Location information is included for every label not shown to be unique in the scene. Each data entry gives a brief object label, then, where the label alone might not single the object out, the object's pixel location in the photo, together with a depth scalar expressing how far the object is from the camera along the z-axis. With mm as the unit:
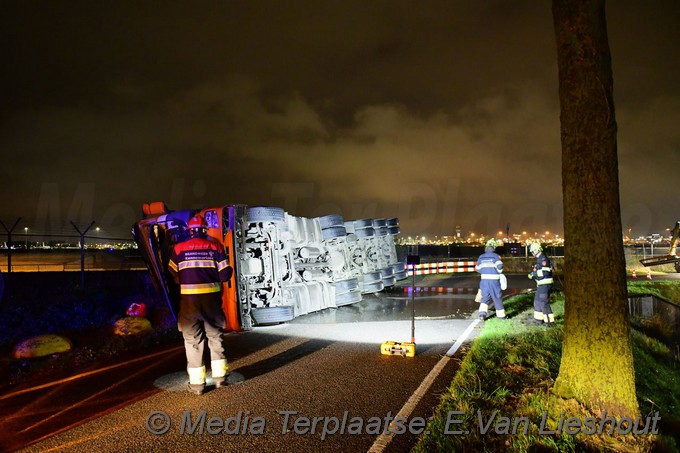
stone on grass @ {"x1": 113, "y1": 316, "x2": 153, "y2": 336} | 8188
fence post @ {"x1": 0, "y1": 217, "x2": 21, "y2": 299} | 12941
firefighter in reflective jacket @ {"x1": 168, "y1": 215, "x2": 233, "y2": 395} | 5602
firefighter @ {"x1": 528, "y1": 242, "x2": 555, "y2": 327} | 9430
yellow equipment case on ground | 6805
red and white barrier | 19562
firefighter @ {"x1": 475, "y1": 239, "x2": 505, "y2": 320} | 9984
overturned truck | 8484
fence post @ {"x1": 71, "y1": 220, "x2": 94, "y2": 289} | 12922
